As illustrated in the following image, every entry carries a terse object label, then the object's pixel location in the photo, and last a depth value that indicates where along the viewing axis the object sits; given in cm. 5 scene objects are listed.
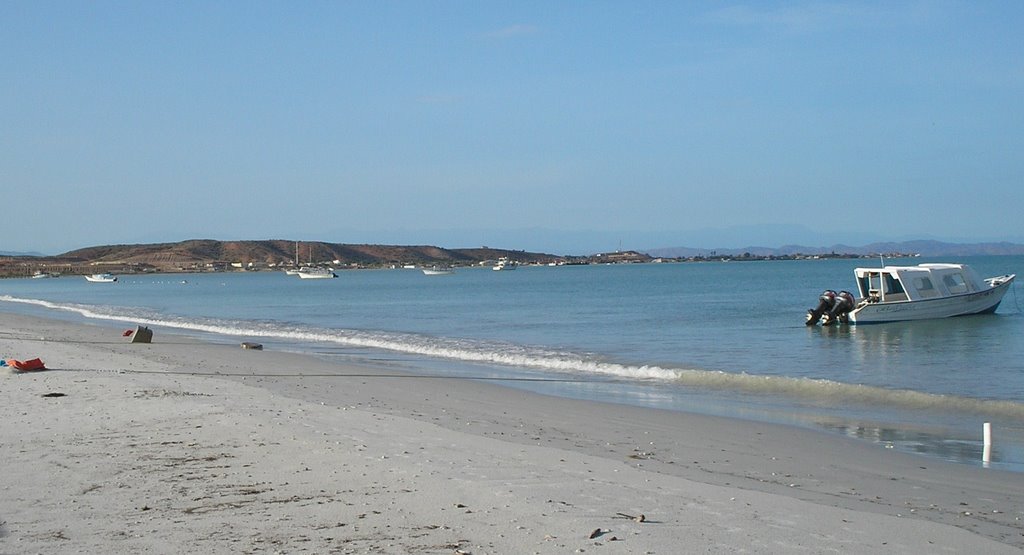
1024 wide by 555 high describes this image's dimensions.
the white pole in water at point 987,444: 1072
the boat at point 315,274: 14075
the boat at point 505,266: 18870
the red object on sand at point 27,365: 1587
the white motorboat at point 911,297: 3497
